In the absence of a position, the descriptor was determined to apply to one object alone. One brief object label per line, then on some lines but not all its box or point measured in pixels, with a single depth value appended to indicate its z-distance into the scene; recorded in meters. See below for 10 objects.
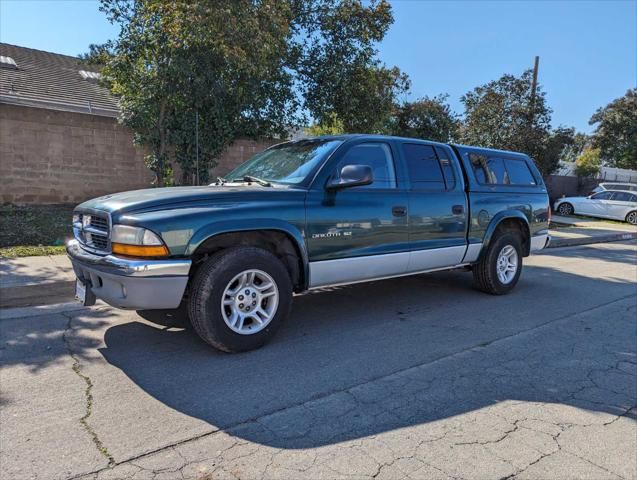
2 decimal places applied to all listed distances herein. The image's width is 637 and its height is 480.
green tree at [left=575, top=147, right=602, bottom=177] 34.68
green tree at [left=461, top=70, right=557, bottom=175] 18.11
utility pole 18.19
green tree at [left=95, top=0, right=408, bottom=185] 9.34
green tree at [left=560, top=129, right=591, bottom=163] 63.38
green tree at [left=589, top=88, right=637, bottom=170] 34.94
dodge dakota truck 3.85
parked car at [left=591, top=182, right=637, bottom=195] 24.55
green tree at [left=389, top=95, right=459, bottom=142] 17.45
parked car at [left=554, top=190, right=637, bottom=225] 21.48
